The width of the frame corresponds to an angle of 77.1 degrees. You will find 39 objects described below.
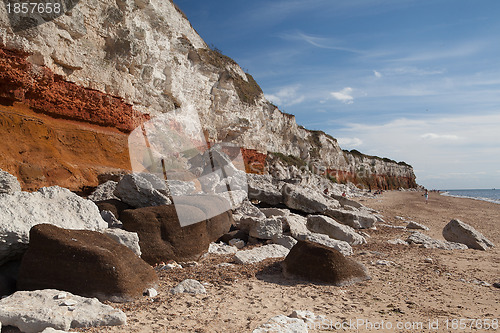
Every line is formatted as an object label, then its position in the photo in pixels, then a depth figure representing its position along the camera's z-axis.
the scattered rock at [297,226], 7.14
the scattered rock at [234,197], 8.10
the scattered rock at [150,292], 3.83
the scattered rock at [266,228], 7.07
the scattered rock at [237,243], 7.03
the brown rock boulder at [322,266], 4.73
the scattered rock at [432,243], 8.09
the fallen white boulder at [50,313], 2.78
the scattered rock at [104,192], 7.32
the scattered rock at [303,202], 10.01
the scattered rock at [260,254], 5.69
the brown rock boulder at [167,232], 5.44
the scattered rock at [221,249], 6.48
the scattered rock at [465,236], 8.45
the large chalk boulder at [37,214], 3.97
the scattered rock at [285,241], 6.80
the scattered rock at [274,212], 8.85
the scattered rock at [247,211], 8.20
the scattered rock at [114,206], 6.20
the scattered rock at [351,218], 10.36
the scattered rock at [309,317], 3.33
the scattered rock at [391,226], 11.76
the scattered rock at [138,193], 6.84
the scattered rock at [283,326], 3.06
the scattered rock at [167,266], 5.09
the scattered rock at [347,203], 15.91
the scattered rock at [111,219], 5.64
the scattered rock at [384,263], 5.96
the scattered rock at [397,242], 8.35
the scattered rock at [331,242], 6.58
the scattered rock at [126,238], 4.82
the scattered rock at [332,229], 7.85
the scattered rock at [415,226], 11.74
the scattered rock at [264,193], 10.48
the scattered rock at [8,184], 4.84
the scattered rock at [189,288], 4.09
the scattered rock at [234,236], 7.36
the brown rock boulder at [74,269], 3.55
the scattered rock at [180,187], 7.80
